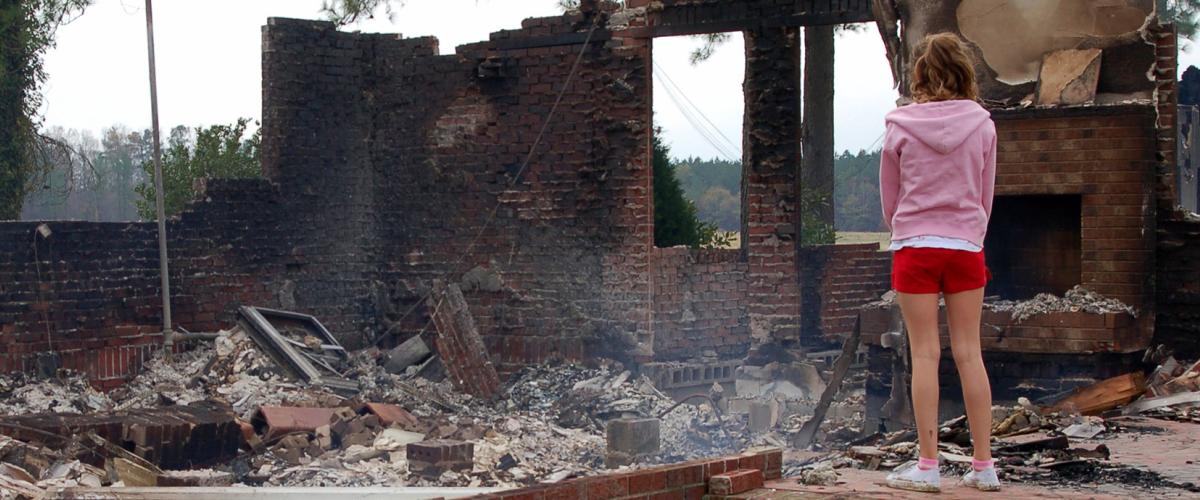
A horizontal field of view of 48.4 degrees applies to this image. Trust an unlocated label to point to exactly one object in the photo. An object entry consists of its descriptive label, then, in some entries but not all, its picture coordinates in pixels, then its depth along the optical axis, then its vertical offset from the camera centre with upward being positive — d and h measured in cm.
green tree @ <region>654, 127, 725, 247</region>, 1730 +12
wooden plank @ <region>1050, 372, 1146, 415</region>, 770 -104
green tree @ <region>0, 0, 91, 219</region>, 1384 +151
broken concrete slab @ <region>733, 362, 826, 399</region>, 1198 -145
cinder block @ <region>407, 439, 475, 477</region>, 866 -151
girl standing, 430 +0
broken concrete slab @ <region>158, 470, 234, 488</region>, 820 -158
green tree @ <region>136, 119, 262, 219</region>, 1841 +89
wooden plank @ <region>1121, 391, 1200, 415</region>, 705 -99
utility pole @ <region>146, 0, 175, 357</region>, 1168 -34
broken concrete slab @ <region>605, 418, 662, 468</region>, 990 -162
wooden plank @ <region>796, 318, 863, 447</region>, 1025 -131
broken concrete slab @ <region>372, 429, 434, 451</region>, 973 -160
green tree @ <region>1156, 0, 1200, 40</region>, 2312 +356
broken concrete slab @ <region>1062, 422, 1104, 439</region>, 601 -96
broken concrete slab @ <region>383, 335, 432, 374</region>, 1302 -127
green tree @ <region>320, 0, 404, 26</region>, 1522 +249
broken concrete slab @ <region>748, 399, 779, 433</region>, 1161 -168
